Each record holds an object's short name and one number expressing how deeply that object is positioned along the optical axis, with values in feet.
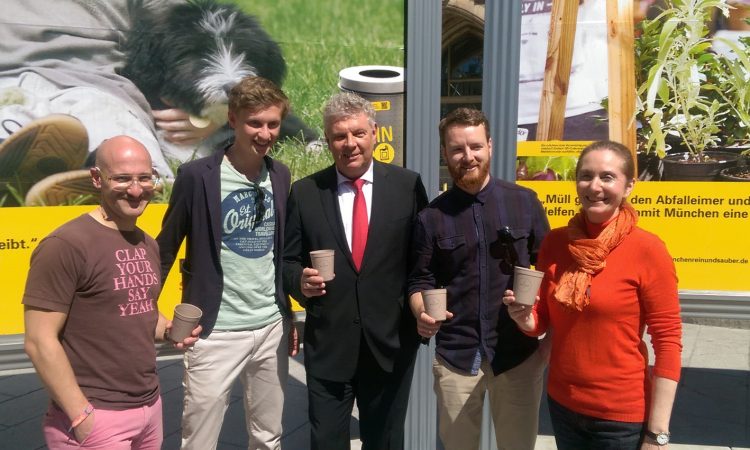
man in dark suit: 9.15
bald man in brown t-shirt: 6.74
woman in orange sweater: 6.98
